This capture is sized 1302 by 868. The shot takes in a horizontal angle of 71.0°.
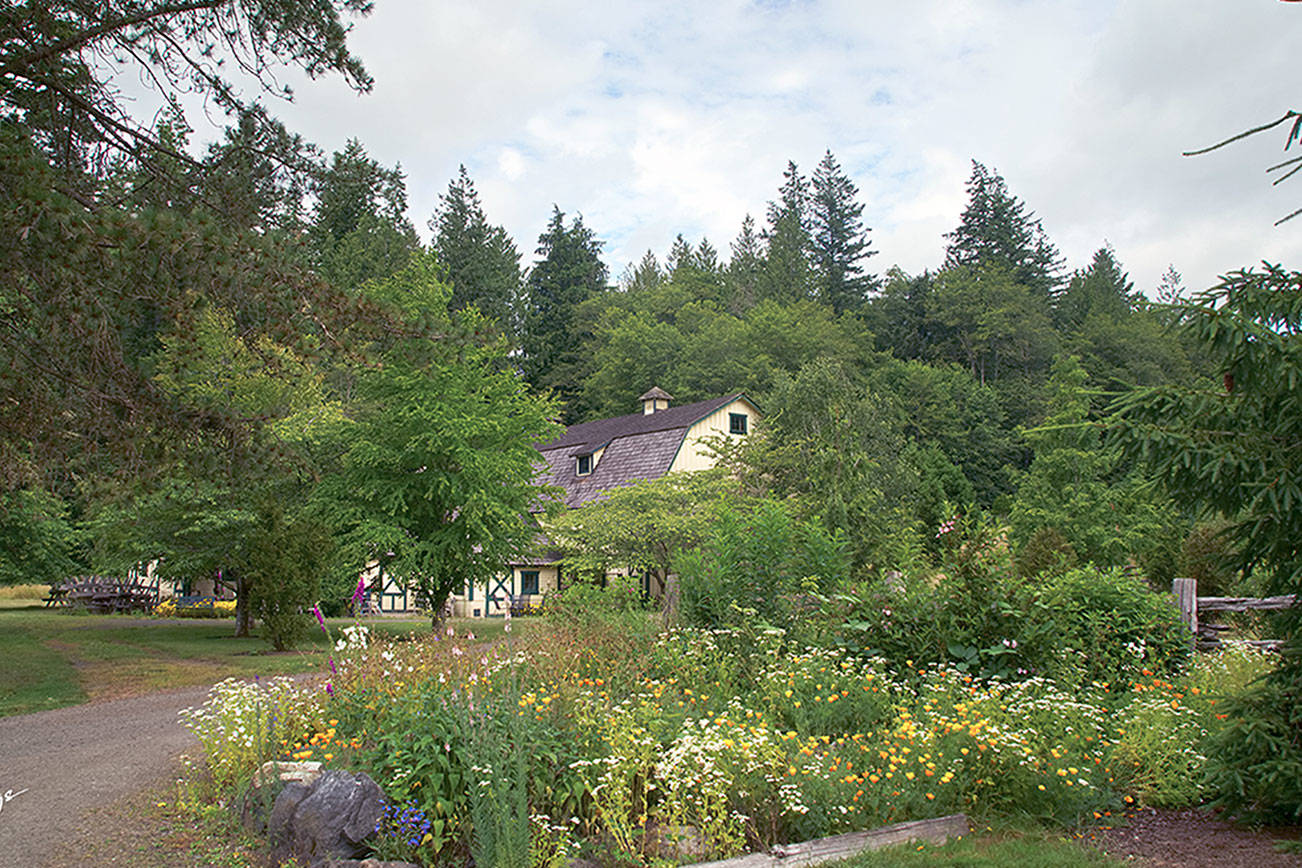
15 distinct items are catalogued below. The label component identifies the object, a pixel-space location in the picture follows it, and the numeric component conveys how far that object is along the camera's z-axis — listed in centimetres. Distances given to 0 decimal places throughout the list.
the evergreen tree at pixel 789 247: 5722
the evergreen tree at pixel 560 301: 5534
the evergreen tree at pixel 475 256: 5500
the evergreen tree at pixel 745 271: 5878
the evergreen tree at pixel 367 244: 4403
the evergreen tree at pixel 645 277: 6406
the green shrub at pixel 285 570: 1669
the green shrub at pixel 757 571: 991
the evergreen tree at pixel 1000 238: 6191
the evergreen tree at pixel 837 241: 6125
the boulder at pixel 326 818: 525
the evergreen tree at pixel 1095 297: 5881
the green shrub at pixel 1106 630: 848
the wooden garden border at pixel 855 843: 499
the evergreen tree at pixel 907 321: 5594
